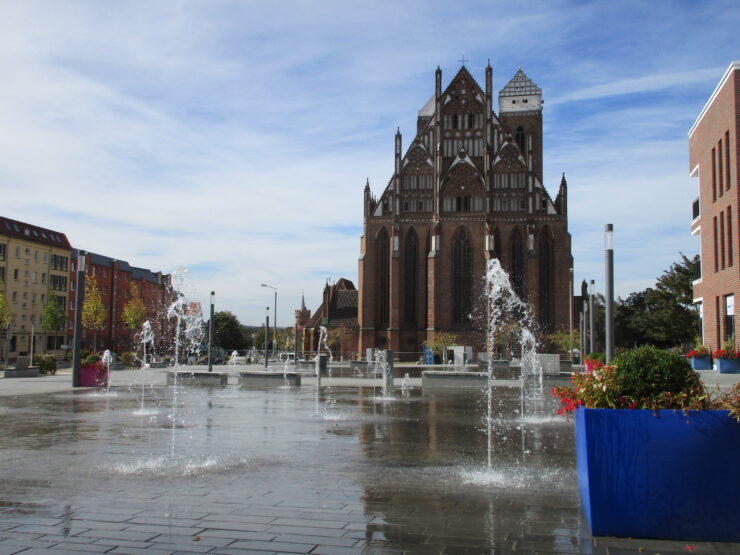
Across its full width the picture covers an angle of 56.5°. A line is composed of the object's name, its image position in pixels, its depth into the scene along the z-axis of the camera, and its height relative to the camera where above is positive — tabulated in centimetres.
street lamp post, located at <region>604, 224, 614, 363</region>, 1186 +118
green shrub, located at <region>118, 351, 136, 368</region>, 4275 -151
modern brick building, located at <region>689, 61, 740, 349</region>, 2578 +554
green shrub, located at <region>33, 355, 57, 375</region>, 3180 -131
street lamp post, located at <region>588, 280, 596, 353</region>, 2050 +79
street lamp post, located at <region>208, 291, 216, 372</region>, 3406 -9
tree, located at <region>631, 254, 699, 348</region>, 5372 +253
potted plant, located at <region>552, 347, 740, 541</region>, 504 -93
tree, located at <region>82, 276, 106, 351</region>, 5869 +215
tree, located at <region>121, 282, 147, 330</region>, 7119 +243
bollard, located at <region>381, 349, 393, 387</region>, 2134 -98
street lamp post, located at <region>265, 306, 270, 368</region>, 4270 +112
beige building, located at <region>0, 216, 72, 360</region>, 6475 +568
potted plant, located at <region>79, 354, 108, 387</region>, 2206 -127
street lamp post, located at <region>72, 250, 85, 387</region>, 2030 +49
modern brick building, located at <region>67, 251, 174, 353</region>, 7844 +480
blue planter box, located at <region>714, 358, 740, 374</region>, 2439 -89
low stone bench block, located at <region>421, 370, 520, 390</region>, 2467 -151
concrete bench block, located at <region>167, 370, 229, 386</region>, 2523 -161
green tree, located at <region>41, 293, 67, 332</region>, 5712 +158
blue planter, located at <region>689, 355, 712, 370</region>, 2727 -88
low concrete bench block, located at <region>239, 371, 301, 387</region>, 2419 -152
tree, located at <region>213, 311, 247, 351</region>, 9069 +70
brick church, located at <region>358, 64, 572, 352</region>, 6278 +988
